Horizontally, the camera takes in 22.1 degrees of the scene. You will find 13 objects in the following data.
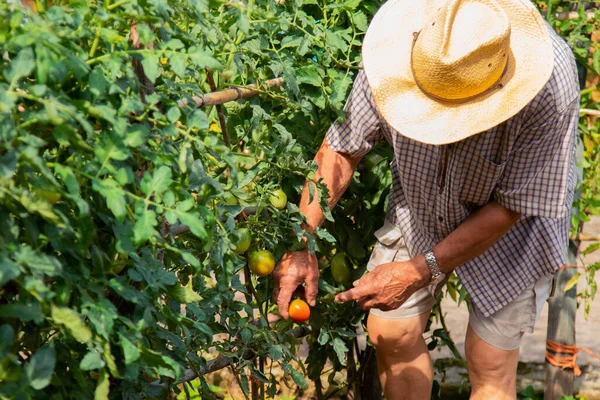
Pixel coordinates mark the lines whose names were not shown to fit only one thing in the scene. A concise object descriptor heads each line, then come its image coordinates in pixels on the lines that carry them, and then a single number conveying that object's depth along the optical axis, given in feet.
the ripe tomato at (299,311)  10.85
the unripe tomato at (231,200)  10.08
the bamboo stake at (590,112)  12.67
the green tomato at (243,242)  10.13
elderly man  10.03
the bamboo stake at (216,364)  10.03
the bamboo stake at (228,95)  9.45
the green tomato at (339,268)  11.68
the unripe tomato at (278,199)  10.38
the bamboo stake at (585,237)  13.15
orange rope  13.07
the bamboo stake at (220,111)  10.15
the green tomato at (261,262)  10.48
